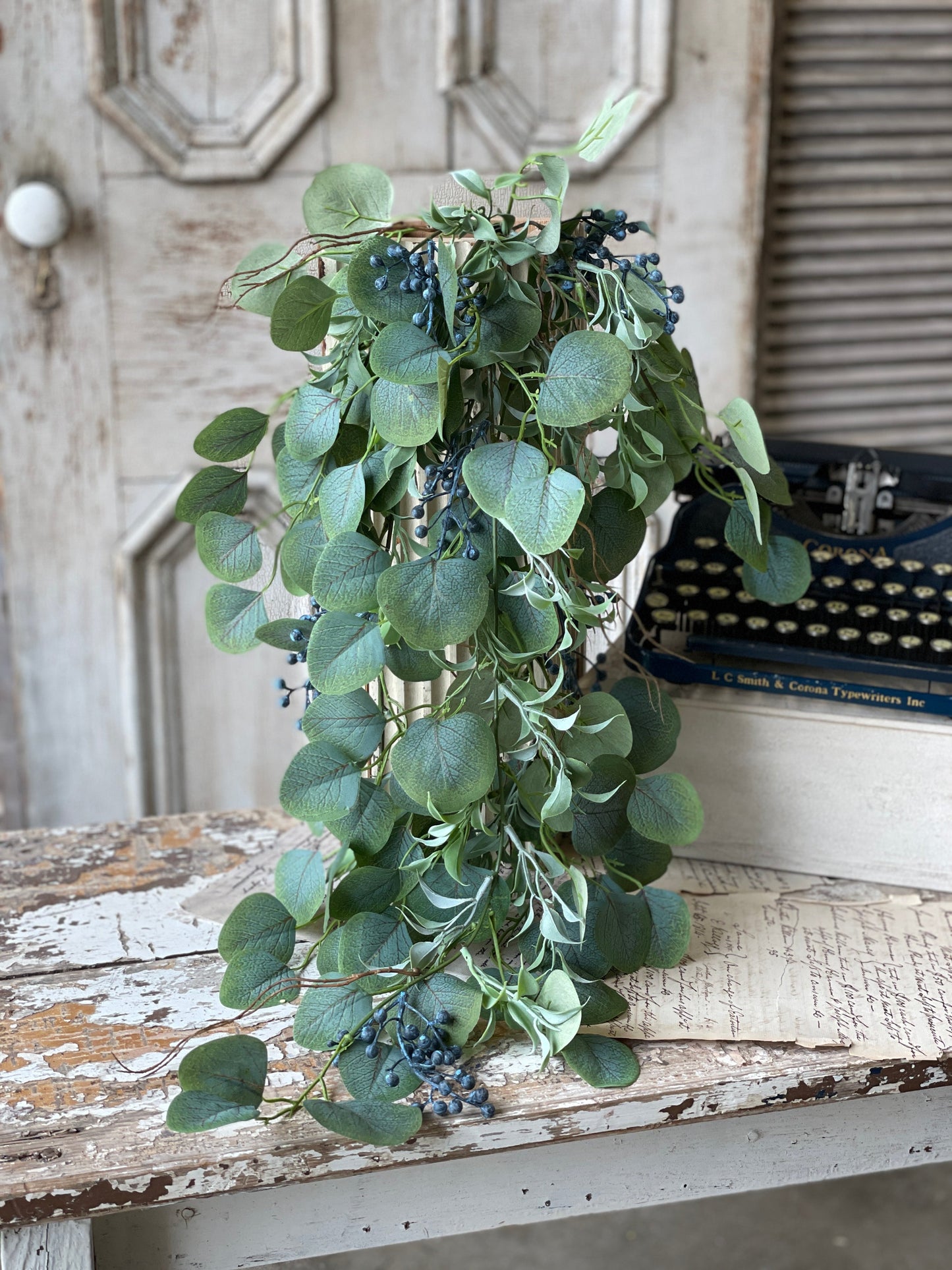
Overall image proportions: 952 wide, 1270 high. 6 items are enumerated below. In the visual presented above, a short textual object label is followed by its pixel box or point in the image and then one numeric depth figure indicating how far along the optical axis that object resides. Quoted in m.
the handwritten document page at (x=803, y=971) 0.80
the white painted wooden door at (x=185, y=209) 1.79
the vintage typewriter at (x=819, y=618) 0.97
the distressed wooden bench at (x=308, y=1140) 0.69
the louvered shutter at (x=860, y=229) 1.91
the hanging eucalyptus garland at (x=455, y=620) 0.67
